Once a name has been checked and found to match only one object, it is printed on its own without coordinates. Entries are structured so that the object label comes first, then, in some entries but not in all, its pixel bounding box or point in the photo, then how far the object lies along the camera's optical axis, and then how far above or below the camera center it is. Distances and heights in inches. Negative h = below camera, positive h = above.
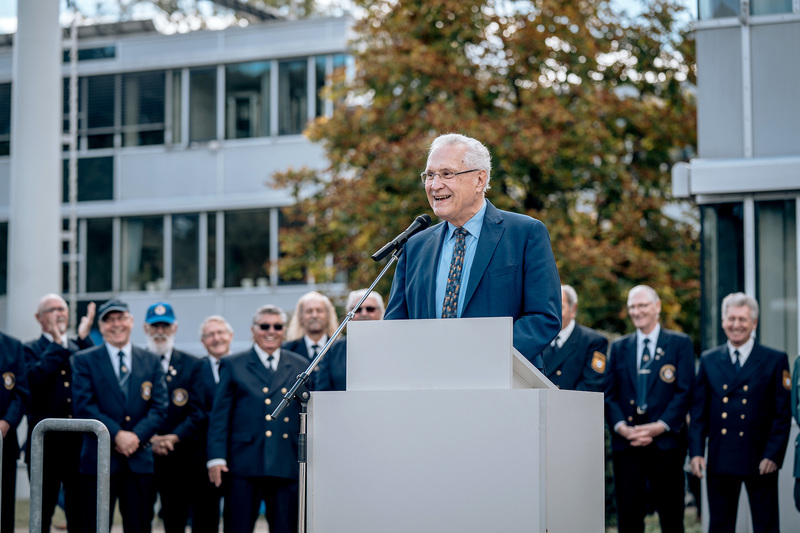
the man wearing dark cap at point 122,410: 333.1 -28.3
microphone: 195.8 +13.4
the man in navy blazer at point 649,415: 344.2 -30.4
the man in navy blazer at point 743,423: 333.7 -32.0
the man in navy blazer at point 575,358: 346.0 -13.3
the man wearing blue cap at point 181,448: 361.7 -42.2
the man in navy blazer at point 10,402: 346.1 -26.6
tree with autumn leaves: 677.9 +111.2
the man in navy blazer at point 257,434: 326.0 -34.5
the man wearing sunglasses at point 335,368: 335.6 -15.9
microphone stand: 174.1 -14.2
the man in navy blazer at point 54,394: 362.0 -25.7
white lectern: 155.7 -17.5
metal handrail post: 241.4 -30.7
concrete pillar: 573.9 +71.9
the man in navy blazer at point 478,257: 189.6 +9.4
